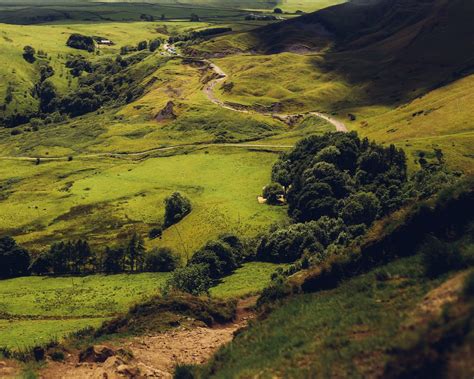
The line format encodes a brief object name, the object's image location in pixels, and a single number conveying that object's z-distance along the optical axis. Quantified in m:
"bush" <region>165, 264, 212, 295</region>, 81.19
